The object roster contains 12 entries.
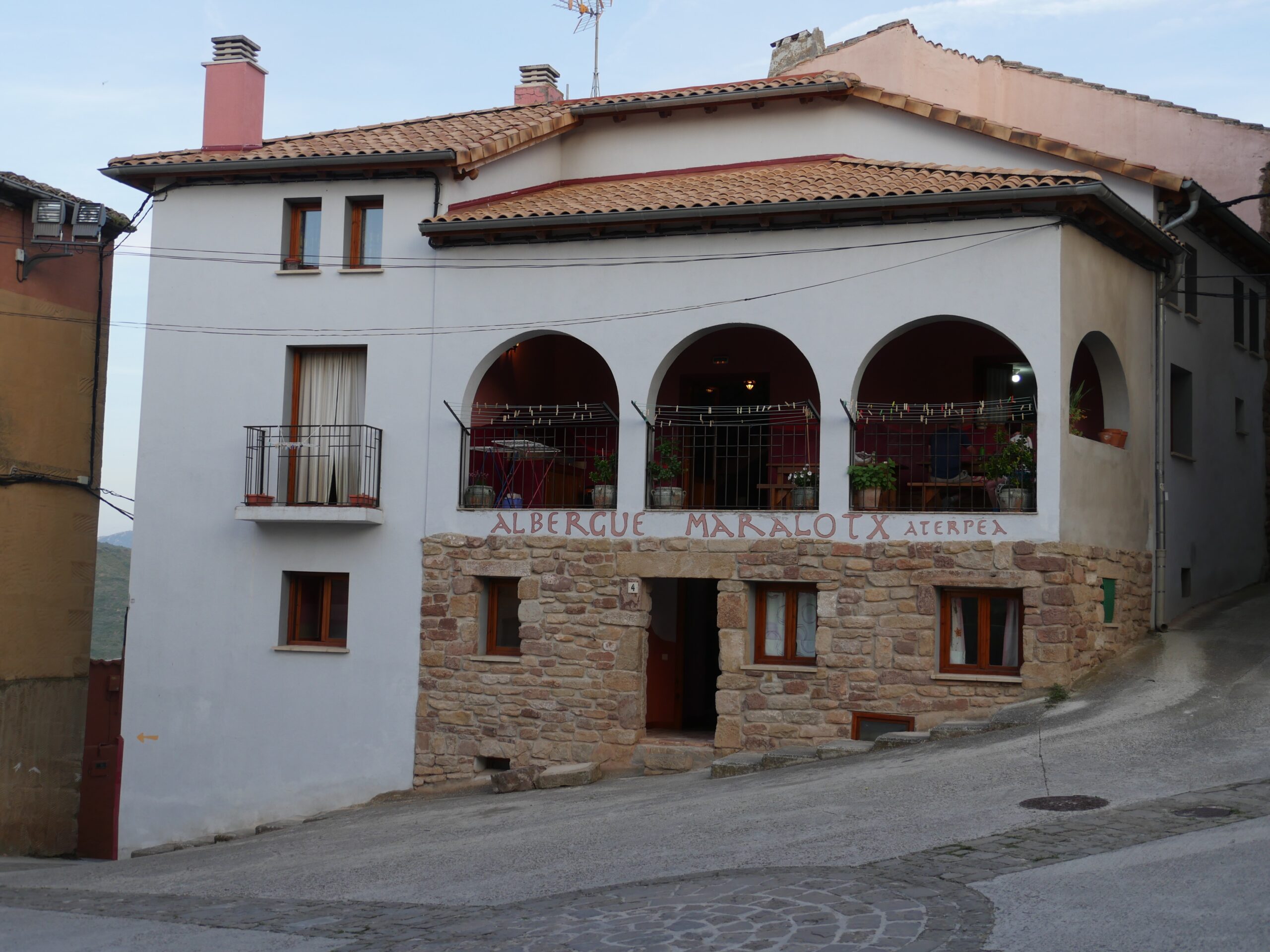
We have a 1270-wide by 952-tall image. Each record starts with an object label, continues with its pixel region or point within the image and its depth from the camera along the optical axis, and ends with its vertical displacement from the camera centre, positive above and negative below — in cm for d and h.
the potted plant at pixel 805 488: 1448 +112
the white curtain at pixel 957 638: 1396 -38
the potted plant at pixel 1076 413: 1440 +199
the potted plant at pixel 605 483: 1510 +116
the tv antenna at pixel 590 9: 2264 +944
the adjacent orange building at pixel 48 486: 1964 +125
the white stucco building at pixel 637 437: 1395 +176
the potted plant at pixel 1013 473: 1375 +128
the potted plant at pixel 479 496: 1557 +99
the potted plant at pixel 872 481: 1411 +118
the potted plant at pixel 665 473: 1491 +127
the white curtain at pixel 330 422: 1614 +186
